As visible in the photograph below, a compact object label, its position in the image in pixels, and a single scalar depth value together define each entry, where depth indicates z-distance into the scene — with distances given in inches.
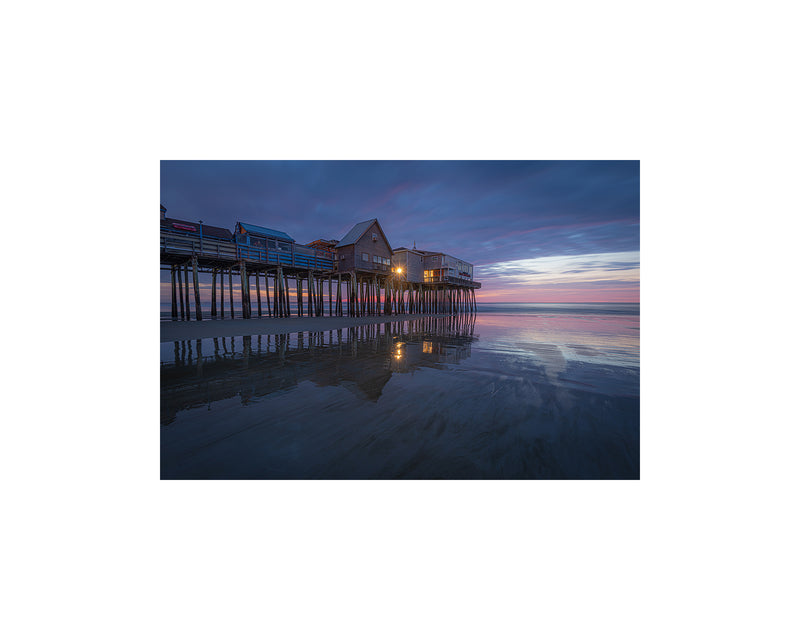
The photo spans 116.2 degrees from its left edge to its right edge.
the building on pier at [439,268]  1238.6
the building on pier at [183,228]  580.7
